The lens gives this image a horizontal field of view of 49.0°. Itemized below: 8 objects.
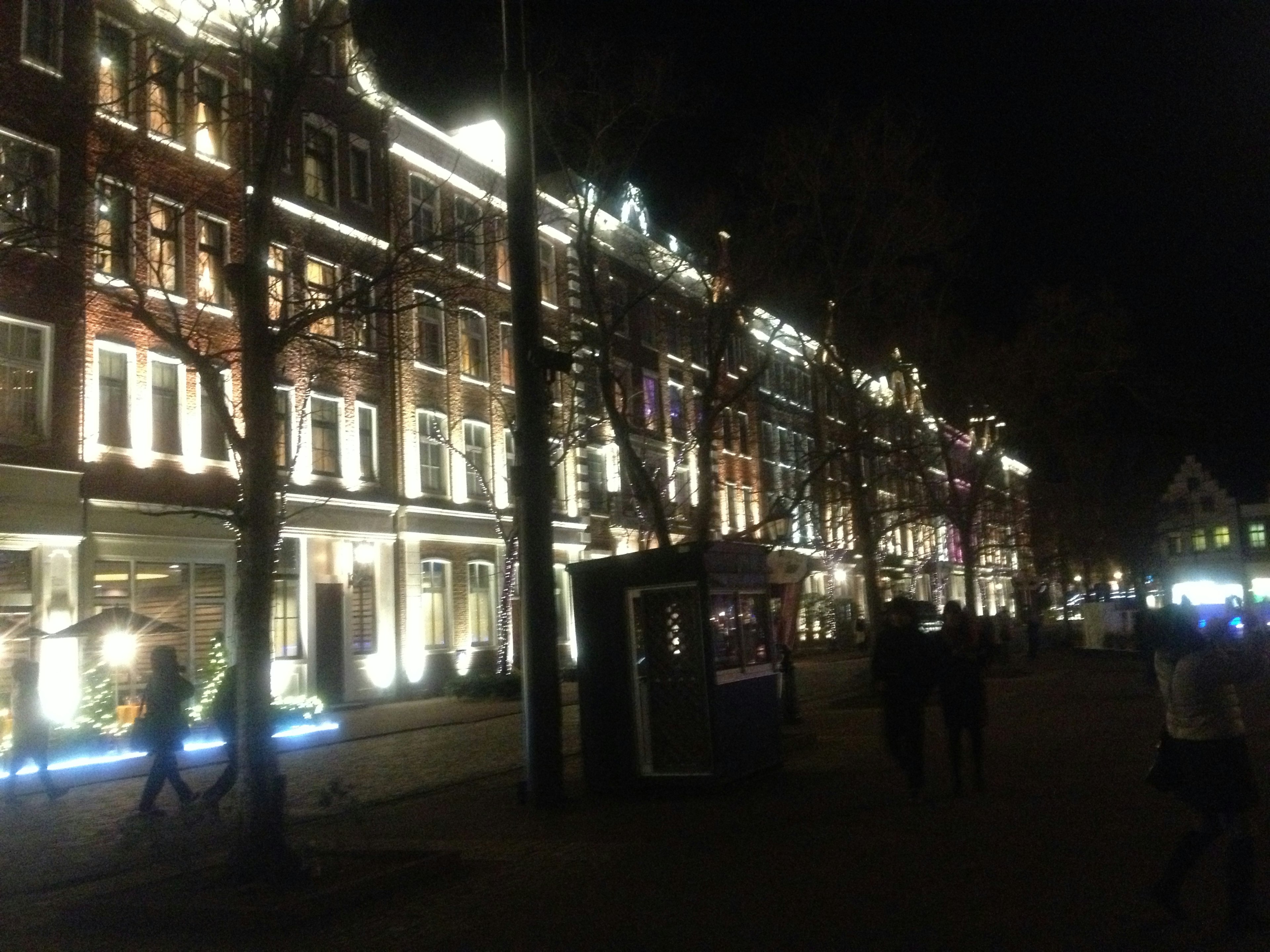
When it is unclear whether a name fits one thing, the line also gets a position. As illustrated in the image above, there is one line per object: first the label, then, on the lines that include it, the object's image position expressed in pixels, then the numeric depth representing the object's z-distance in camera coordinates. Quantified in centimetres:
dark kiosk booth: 1423
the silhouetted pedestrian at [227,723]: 1339
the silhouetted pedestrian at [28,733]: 1644
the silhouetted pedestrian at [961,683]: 1372
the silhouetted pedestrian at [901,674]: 1337
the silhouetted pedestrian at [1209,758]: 738
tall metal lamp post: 1378
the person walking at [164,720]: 1387
